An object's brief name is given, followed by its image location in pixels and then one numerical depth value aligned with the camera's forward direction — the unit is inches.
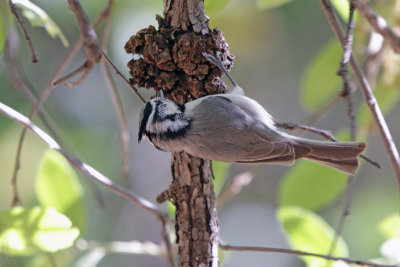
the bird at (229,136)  116.9
